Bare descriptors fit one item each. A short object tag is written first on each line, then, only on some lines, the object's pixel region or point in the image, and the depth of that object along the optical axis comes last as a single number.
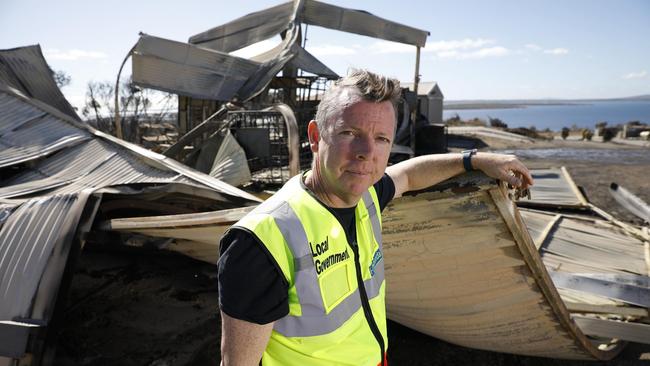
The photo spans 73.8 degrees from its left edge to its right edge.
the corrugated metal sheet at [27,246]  3.17
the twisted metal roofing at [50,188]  3.21
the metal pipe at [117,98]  10.31
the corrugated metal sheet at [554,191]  8.59
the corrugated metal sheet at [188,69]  11.91
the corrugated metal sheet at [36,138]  5.27
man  1.36
